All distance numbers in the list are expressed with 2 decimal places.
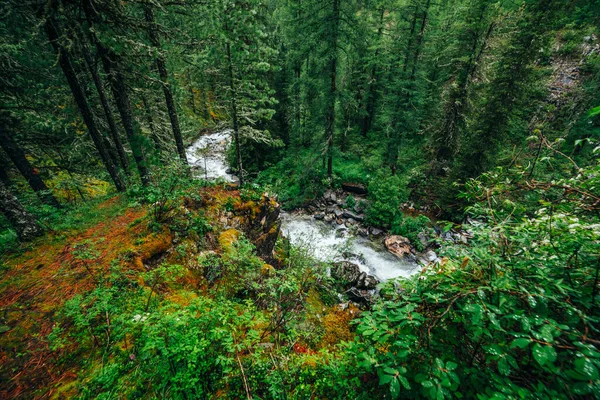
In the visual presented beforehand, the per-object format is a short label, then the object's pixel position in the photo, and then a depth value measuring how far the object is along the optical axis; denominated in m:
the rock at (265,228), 8.48
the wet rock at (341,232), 14.12
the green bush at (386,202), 14.51
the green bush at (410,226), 13.45
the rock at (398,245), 12.71
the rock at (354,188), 18.05
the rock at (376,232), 14.27
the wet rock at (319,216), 15.86
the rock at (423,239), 12.93
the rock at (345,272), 9.55
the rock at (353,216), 15.42
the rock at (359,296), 8.83
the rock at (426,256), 12.23
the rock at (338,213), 15.87
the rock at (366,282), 9.67
